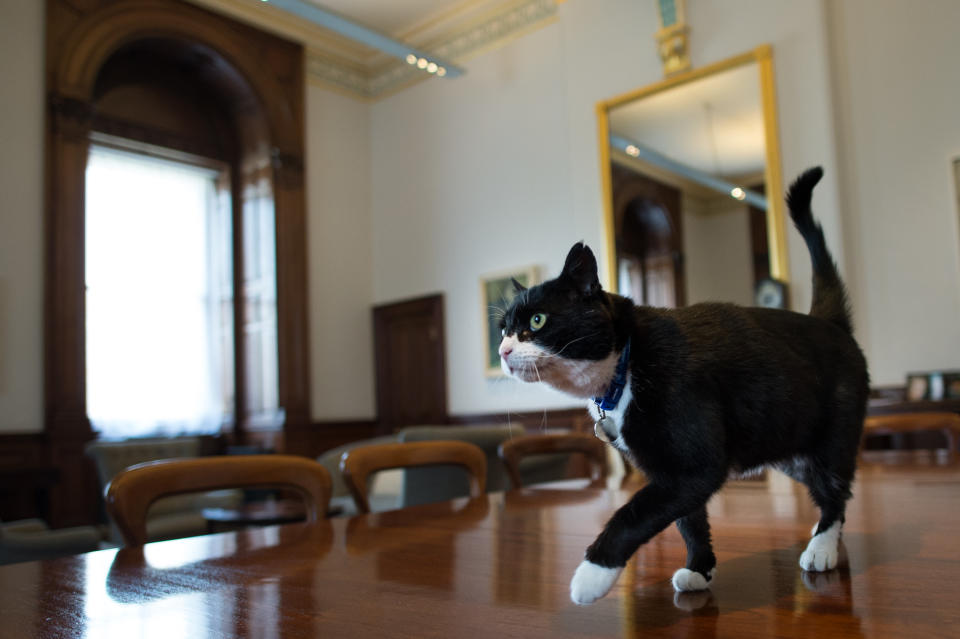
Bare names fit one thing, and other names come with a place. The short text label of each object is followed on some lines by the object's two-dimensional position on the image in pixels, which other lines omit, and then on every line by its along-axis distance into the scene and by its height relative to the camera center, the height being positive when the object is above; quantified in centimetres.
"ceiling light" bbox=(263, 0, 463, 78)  638 +320
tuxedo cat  61 -2
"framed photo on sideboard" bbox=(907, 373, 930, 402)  502 -15
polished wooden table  60 -20
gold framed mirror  585 +152
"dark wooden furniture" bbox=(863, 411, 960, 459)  247 -19
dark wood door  840 +26
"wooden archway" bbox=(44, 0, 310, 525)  643 +215
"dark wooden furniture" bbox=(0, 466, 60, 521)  577 -69
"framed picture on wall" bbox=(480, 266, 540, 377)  757 +92
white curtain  716 +99
